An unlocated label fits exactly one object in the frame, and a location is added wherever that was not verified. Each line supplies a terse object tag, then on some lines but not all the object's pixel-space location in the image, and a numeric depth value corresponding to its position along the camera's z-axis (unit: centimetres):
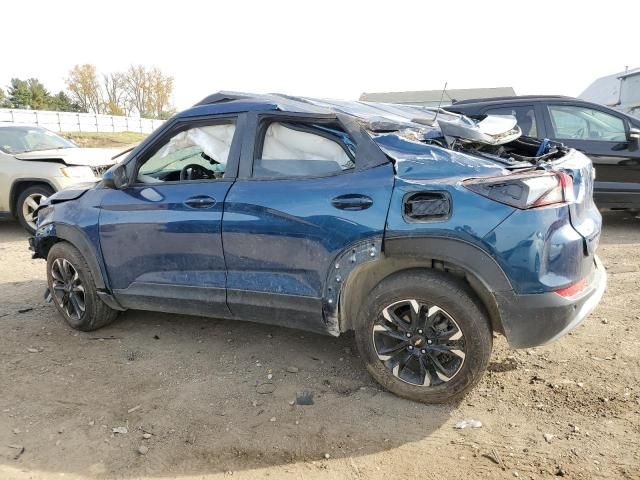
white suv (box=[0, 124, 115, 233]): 746
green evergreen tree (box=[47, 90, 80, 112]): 6744
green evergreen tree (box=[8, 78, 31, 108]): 6212
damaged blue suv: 263
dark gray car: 664
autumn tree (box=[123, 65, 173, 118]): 7688
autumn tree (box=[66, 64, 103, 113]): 7469
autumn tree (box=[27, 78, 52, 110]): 6401
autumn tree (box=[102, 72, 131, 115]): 7612
